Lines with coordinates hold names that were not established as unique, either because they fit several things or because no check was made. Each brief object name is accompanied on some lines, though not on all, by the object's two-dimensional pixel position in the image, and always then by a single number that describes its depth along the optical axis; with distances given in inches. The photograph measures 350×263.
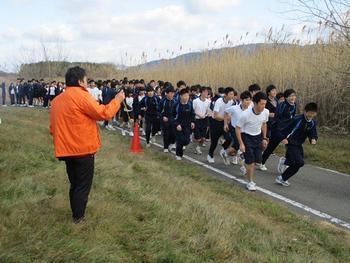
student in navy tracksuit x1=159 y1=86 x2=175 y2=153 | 440.5
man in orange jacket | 166.1
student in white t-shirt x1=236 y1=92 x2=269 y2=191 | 309.7
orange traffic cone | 444.8
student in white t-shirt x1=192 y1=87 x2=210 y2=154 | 444.5
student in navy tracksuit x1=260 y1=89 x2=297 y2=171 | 369.5
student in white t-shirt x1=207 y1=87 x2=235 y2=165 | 399.2
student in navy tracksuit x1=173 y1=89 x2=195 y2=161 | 415.8
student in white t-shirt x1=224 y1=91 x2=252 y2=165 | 334.3
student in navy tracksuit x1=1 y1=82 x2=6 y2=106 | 1284.0
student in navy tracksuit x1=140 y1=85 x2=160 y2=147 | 498.0
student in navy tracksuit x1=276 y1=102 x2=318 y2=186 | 315.9
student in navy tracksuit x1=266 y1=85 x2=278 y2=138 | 402.6
